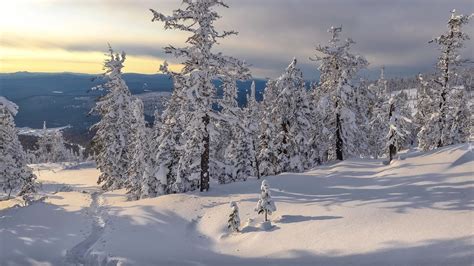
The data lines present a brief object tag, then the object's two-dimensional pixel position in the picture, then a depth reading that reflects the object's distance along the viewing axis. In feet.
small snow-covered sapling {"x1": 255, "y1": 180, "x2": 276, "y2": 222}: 63.41
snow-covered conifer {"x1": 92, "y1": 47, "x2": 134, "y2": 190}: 136.87
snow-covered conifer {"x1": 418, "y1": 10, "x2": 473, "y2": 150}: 109.70
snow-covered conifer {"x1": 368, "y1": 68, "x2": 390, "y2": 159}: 186.99
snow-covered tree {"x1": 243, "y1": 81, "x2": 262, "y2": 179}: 128.06
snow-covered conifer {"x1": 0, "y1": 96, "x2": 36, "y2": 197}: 89.93
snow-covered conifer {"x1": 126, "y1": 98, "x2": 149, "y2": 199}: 118.93
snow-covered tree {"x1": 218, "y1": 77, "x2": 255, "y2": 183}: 112.55
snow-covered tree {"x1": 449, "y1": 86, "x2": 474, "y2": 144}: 138.62
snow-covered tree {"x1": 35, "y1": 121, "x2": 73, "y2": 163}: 335.88
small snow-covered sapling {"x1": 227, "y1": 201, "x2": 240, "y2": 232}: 63.26
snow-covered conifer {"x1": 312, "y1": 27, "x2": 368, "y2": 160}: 116.88
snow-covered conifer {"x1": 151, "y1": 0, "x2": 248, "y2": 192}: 79.87
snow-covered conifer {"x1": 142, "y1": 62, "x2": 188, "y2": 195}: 101.64
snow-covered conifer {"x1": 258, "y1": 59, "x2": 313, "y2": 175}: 119.55
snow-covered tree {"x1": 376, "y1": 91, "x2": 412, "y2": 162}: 97.55
